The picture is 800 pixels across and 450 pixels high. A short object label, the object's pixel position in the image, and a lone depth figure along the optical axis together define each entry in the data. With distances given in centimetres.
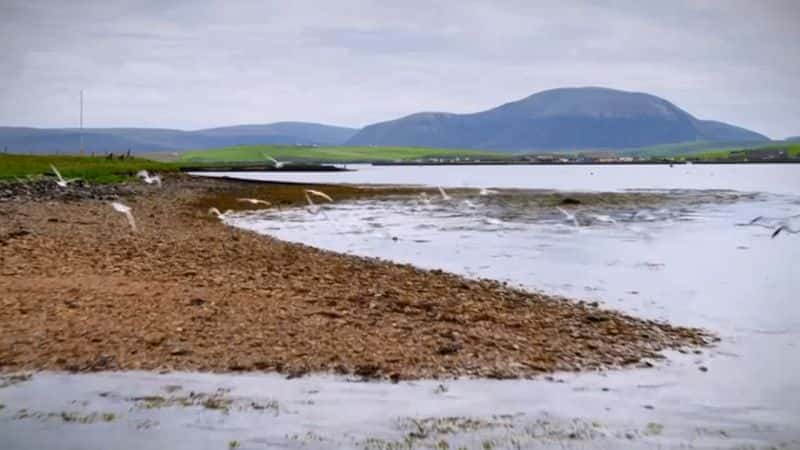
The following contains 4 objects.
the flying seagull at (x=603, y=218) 4598
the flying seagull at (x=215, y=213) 4020
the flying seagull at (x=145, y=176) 6400
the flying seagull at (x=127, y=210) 2899
